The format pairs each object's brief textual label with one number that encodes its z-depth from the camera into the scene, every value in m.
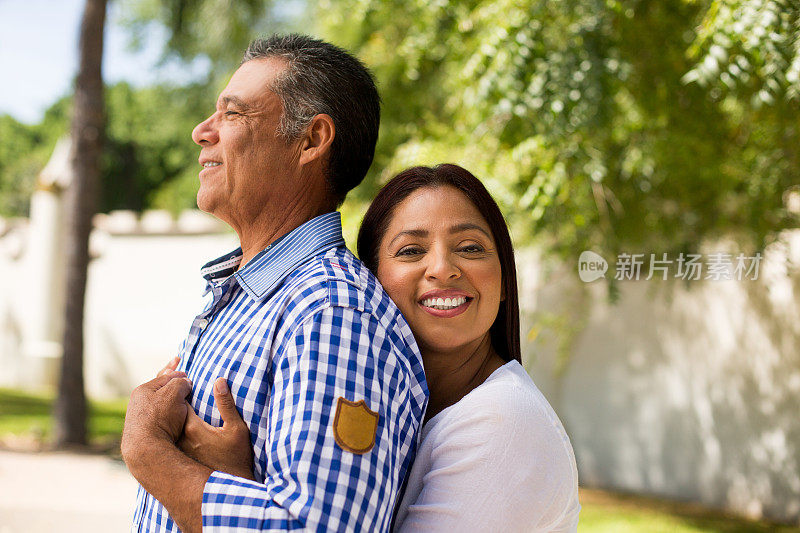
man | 1.24
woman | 1.42
